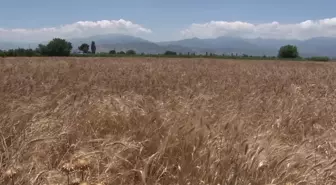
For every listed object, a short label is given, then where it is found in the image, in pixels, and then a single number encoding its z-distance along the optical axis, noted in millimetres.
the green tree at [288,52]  97900
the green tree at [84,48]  109919
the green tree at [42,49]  77625
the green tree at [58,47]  79650
